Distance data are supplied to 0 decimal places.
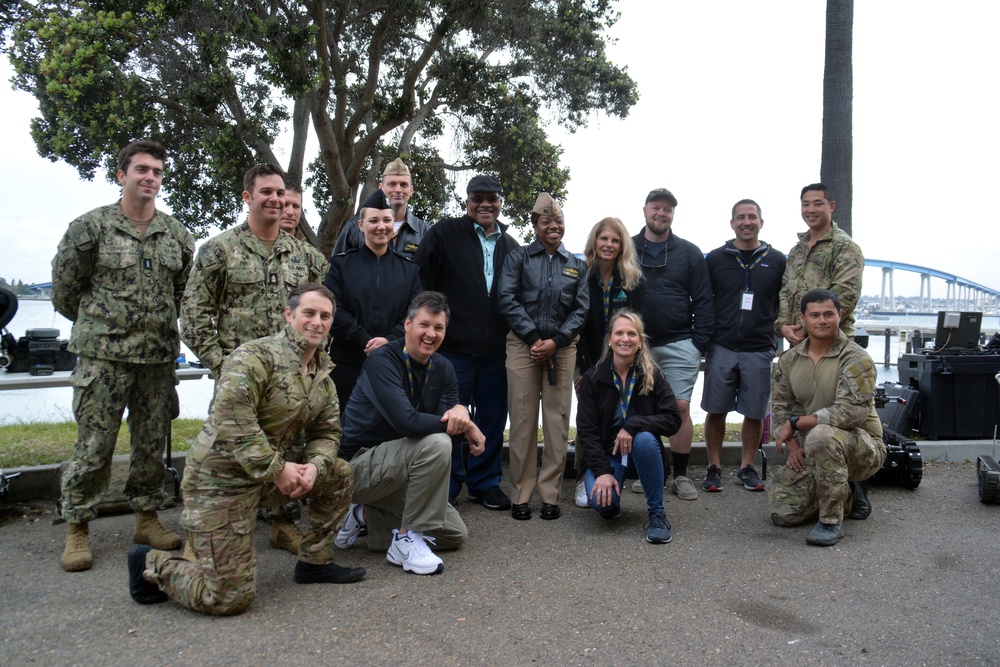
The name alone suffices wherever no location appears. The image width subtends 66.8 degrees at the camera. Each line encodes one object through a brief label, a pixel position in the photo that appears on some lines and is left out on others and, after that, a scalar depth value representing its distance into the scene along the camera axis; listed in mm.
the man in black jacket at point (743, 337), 5508
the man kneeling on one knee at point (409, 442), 3906
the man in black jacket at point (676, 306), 5406
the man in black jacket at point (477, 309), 5035
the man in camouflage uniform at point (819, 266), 5211
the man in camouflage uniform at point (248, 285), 4031
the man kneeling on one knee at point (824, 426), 4453
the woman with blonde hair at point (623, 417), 4488
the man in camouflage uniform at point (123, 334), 3998
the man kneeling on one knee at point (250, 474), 3201
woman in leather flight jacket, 4887
